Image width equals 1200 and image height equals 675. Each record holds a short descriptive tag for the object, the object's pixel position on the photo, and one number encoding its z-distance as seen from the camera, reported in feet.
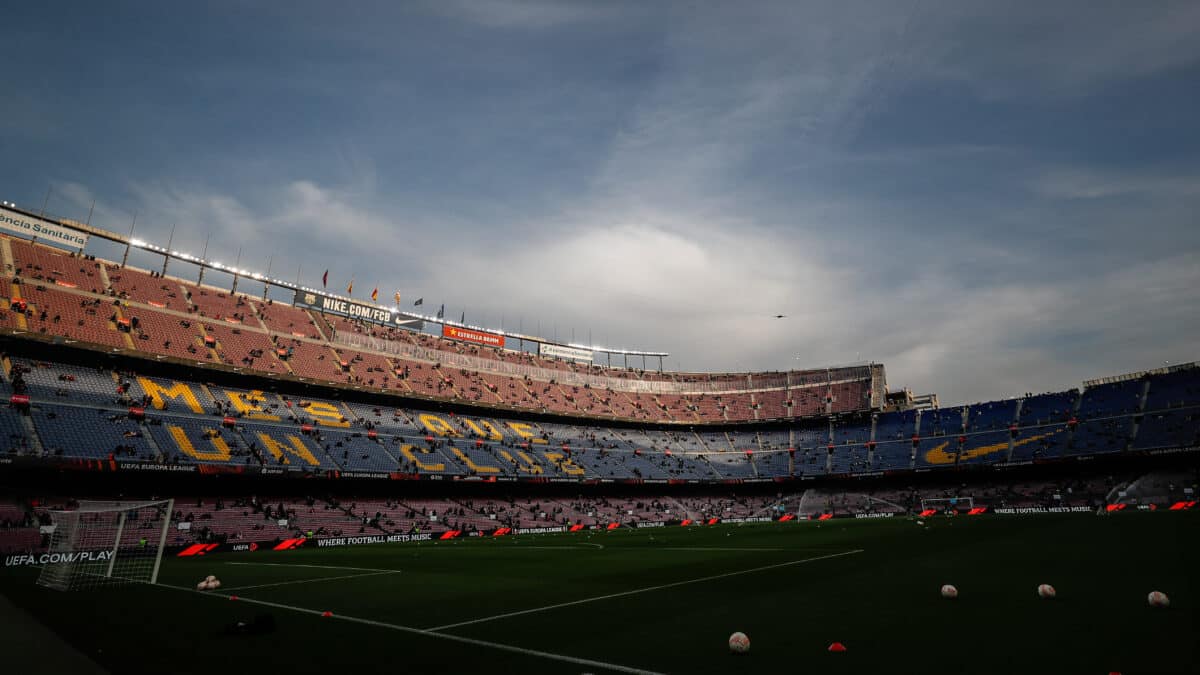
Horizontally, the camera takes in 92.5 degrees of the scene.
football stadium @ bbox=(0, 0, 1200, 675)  31.09
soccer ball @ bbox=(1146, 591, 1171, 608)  31.09
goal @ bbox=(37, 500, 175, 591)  58.80
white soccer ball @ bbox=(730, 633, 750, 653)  27.20
